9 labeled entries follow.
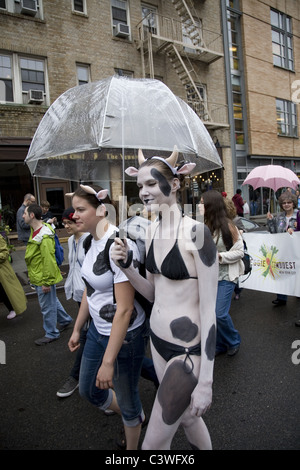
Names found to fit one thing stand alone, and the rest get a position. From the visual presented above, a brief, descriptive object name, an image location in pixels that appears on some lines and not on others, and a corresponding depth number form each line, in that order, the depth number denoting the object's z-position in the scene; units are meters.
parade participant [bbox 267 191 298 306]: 5.34
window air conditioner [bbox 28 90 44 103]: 11.88
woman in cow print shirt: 1.92
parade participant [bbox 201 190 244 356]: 3.64
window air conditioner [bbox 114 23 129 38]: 13.54
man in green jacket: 4.30
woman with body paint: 1.67
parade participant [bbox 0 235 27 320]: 4.98
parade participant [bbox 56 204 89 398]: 3.12
